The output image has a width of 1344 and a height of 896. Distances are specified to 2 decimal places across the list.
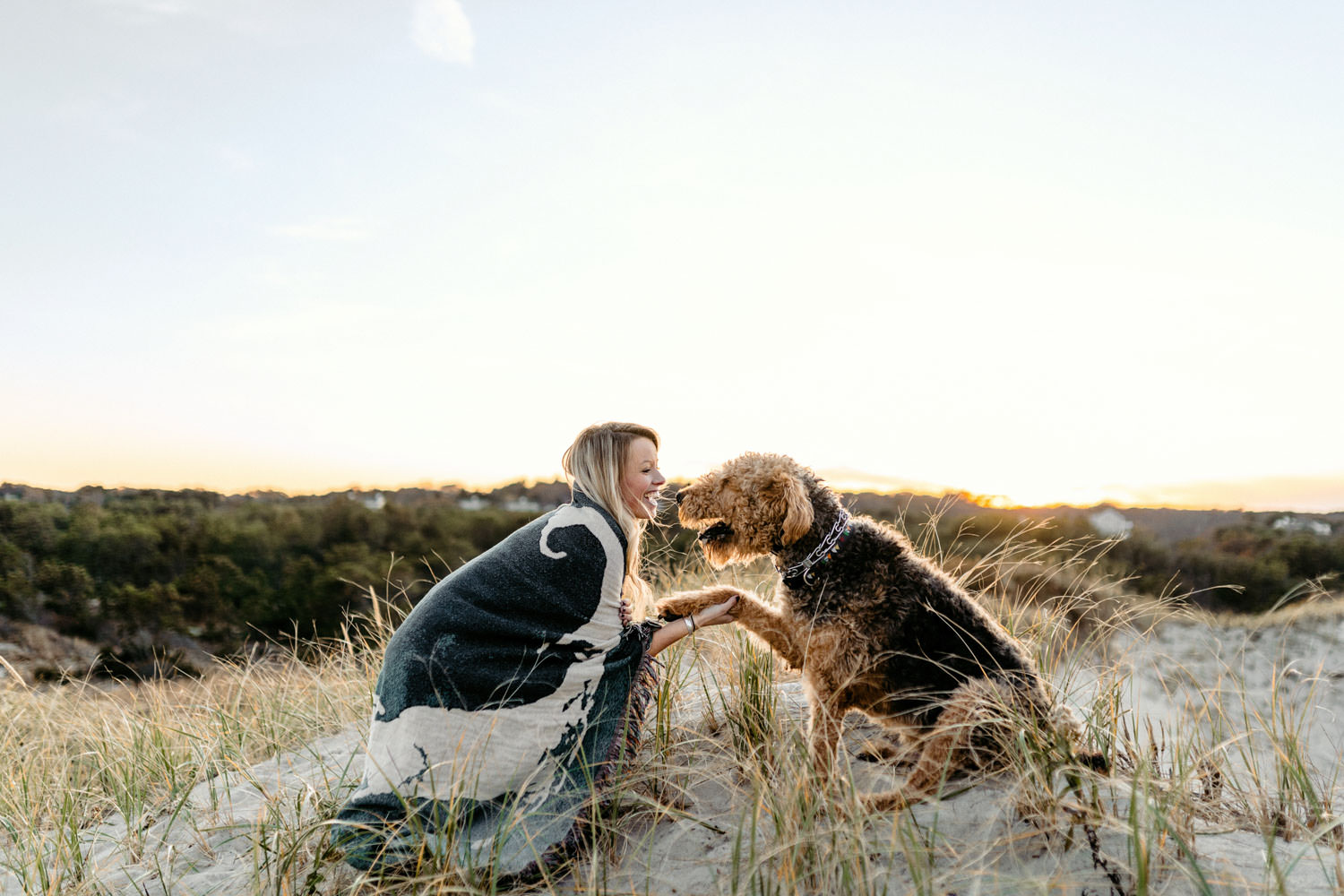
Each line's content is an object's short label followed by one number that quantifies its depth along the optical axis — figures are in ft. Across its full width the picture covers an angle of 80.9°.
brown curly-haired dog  10.49
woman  10.69
